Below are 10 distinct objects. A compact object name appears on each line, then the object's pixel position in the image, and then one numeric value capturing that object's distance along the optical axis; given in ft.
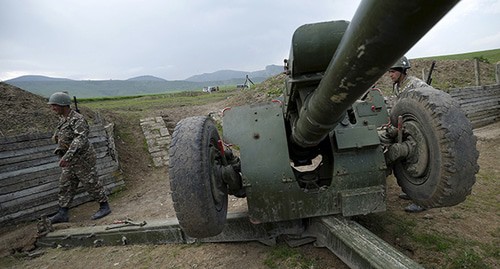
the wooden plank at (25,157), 17.02
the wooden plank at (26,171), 16.88
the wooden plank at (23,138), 17.21
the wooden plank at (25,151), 17.11
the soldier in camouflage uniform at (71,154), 16.89
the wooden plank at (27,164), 16.98
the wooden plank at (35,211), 16.53
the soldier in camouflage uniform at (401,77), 14.56
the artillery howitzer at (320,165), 7.51
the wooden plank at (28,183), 16.74
